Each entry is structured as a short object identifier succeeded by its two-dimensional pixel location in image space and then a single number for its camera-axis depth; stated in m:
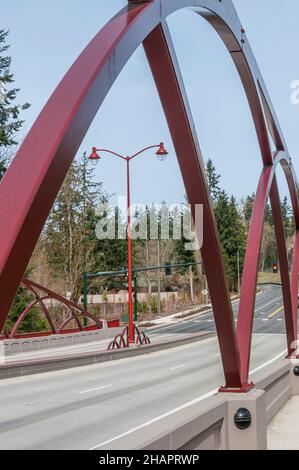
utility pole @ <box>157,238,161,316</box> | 77.19
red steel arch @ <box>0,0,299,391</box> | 3.86
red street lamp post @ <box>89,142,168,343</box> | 32.84
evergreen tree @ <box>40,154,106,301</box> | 70.44
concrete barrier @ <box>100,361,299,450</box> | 5.57
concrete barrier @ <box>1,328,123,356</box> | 33.91
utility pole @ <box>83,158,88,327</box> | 50.58
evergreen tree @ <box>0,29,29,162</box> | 57.22
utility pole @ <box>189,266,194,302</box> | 99.62
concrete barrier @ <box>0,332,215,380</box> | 22.15
